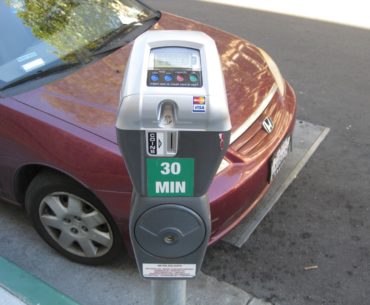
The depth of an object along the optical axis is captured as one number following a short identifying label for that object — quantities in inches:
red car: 97.9
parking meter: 48.9
